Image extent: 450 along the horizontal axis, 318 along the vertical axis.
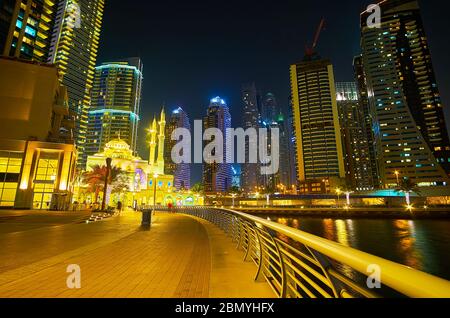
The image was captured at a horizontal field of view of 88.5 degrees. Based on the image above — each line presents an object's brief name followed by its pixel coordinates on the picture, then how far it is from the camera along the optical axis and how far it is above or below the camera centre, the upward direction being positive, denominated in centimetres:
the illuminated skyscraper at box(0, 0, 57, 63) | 5747 +4567
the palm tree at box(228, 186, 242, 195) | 10013 +373
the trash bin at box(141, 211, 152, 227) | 1581 -145
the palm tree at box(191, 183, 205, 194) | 9844 +401
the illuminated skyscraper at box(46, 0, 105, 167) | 11865 +7508
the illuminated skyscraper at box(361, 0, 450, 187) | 11269 +5385
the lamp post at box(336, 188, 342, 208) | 8256 +276
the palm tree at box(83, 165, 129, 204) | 4167 +360
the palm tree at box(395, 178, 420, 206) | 6354 +413
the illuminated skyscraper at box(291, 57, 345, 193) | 12488 +4193
